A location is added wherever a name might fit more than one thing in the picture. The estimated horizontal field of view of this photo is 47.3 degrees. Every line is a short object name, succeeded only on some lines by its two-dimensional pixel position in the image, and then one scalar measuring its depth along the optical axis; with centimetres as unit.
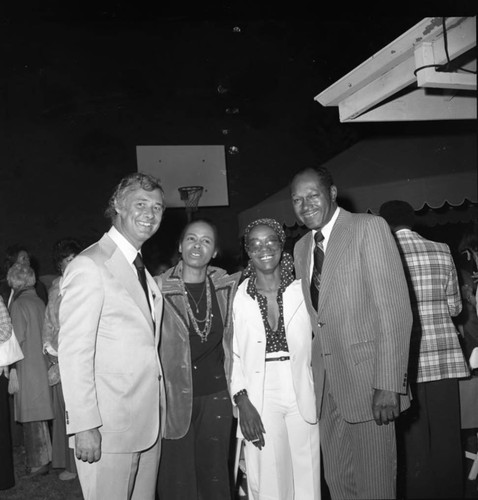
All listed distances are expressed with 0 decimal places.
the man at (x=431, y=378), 350
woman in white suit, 276
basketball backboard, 877
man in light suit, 222
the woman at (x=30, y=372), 488
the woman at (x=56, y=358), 445
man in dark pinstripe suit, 242
